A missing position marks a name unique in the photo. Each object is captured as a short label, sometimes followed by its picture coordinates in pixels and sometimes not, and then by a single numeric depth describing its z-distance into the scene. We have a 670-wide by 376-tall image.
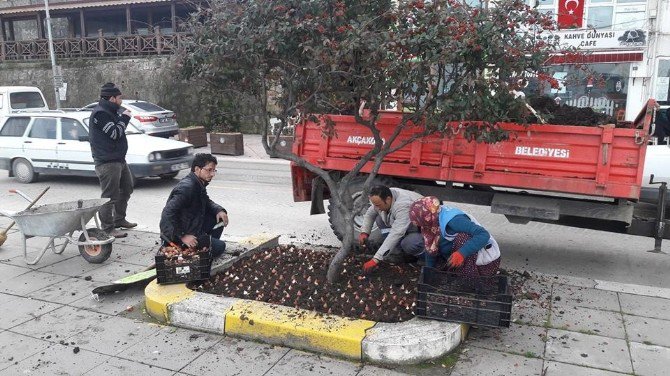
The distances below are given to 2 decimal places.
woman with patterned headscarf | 4.46
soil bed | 4.47
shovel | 6.70
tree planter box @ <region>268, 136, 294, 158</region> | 15.55
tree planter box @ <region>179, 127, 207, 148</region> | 19.03
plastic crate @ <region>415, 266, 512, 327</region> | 4.05
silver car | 18.91
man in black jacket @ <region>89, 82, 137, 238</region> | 6.99
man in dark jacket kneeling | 5.17
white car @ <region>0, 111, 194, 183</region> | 11.15
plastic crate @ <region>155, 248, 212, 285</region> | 4.94
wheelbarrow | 5.80
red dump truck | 5.48
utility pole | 21.17
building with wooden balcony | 25.82
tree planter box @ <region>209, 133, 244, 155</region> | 17.31
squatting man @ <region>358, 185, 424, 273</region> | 5.12
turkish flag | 17.84
